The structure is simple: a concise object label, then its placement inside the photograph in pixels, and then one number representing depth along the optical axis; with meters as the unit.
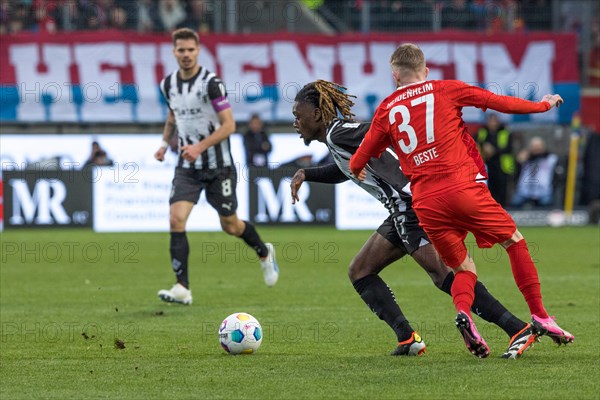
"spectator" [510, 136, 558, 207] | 23.56
